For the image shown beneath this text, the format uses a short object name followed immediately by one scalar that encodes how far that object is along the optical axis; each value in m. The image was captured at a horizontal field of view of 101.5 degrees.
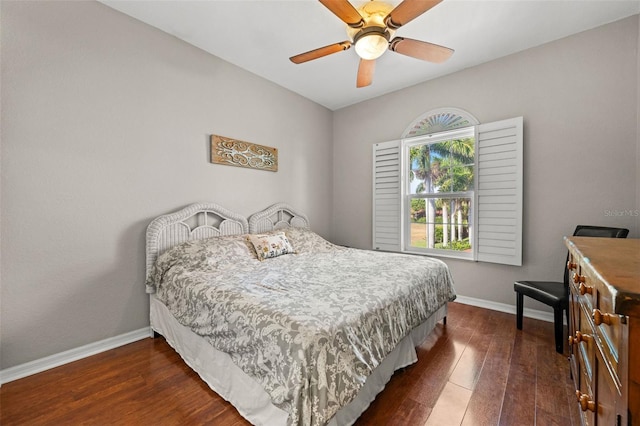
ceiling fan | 1.66
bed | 1.15
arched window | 2.82
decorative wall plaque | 2.88
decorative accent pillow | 2.67
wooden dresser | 0.57
